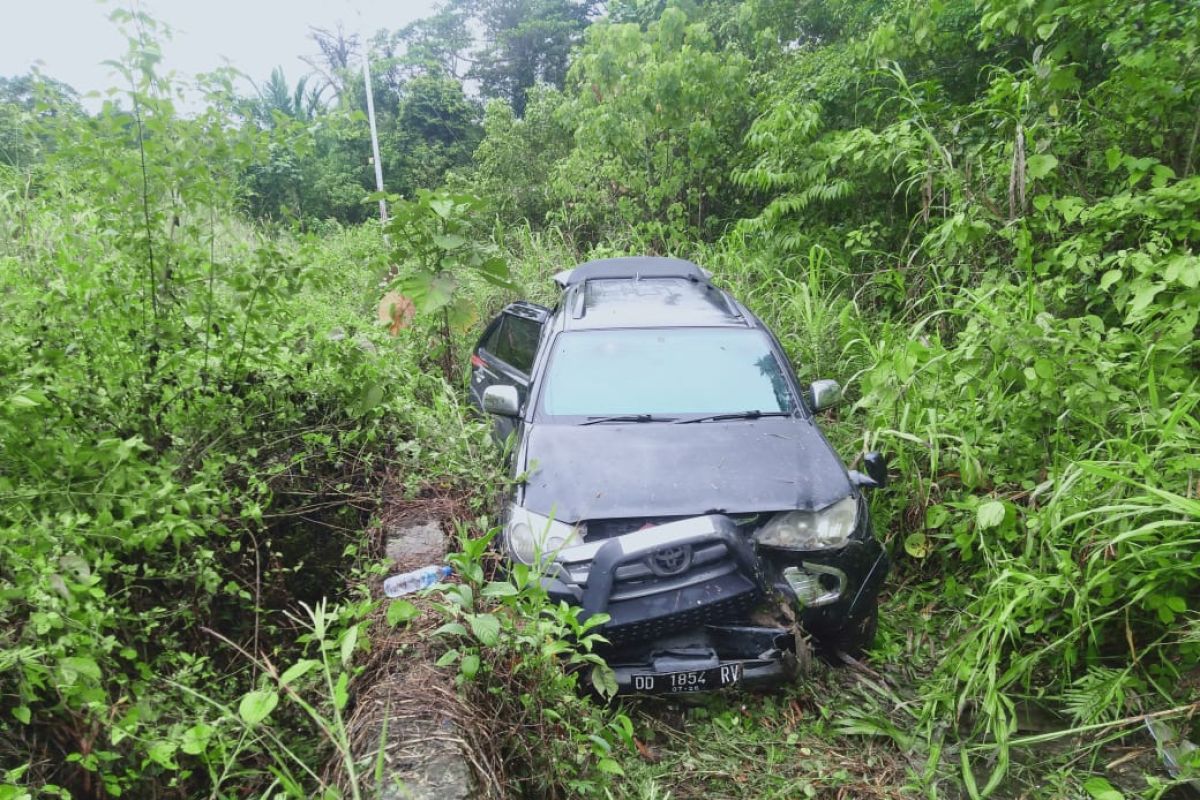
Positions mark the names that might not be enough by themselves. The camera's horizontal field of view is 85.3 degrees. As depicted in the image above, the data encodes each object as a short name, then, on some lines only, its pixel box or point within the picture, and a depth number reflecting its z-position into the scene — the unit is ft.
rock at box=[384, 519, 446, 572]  10.26
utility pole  58.44
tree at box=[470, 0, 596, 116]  94.63
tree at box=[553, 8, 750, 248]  25.55
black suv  8.14
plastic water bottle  7.88
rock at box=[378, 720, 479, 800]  5.93
